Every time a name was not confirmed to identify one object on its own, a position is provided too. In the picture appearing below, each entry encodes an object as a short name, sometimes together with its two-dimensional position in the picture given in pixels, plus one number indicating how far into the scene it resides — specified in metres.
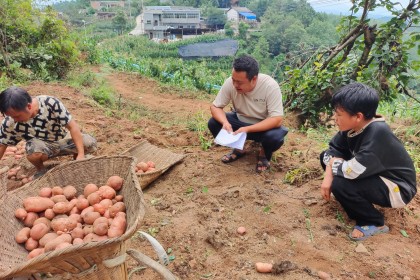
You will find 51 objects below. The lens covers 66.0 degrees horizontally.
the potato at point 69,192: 2.29
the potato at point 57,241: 1.75
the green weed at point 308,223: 2.47
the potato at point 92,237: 1.83
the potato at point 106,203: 2.10
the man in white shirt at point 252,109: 3.12
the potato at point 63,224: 1.94
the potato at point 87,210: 2.08
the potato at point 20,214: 2.05
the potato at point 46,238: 1.87
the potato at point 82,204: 2.17
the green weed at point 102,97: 7.24
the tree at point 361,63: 4.22
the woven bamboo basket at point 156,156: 3.43
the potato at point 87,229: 1.91
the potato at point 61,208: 2.10
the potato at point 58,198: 2.19
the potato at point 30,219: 2.06
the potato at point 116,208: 2.02
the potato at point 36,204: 2.10
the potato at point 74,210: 2.15
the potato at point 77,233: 1.88
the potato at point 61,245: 1.72
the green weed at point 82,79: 8.90
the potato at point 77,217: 2.06
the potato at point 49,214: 2.09
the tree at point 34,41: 8.49
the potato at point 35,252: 1.79
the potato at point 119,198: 2.20
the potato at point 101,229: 1.85
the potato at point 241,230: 2.54
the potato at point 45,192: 2.25
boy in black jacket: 2.18
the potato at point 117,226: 1.78
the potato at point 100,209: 2.08
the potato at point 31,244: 1.90
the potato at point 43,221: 2.03
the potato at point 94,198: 2.18
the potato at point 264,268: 2.14
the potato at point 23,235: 1.93
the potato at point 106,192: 2.18
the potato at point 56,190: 2.26
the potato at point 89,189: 2.31
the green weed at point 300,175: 3.25
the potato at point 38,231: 1.93
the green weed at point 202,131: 4.24
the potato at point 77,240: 1.80
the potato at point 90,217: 2.01
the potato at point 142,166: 3.41
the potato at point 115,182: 2.29
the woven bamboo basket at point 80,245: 1.41
